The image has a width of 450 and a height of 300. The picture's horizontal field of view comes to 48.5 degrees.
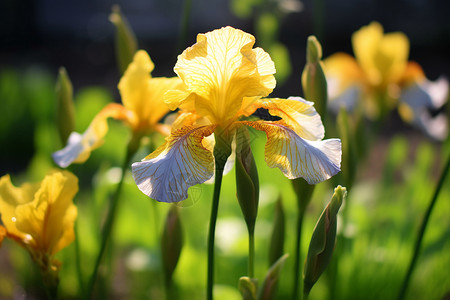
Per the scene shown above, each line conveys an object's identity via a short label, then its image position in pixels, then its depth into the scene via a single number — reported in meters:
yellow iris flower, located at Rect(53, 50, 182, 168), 0.73
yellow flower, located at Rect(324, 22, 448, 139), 1.33
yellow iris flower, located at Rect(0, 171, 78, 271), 0.63
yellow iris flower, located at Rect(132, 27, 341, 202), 0.53
